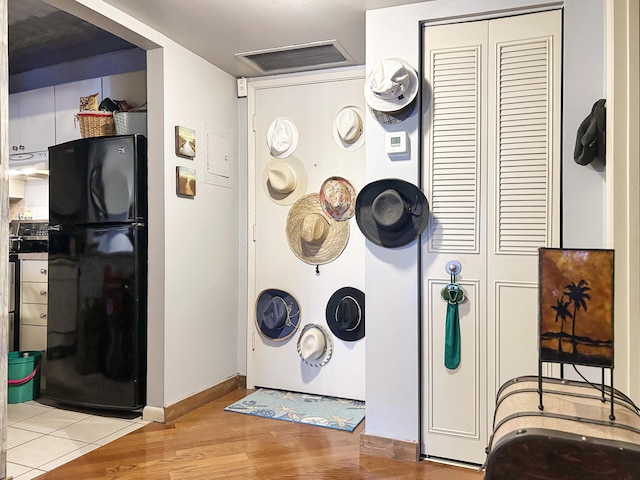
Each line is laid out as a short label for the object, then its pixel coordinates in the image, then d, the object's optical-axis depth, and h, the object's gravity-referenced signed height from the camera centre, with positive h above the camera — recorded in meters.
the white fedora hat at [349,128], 3.24 +0.73
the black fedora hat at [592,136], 1.97 +0.41
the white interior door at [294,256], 3.33 -0.06
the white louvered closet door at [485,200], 2.30 +0.18
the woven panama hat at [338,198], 3.33 +0.27
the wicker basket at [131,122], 3.11 +0.73
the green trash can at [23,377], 3.25 -0.94
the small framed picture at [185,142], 3.01 +0.60
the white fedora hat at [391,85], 2.34 +0.74
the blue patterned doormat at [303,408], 2.96 -1.11
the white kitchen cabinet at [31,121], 3.87 +0.94
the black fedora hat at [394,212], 2.42 +0.12
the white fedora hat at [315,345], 3.29 -0.73
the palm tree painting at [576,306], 1.17 -0.17
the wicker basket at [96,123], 3.17 +0.74
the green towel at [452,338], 2.39 -0.49
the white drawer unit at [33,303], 3.53 -0.48
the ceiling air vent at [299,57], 3.05 +1.18
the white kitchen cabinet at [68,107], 3.71 +1.00
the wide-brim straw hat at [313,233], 3.34 +0.03
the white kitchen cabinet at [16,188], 4.07 +0.41
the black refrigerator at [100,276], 2.96 -0.24
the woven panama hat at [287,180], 3.45 +0.40
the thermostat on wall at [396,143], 2.42 +0.47
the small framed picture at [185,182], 3.02 +0.35
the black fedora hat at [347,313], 3.29 -0.52
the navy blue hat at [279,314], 3.50 -0.56
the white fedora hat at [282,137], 3.49 +0.72
